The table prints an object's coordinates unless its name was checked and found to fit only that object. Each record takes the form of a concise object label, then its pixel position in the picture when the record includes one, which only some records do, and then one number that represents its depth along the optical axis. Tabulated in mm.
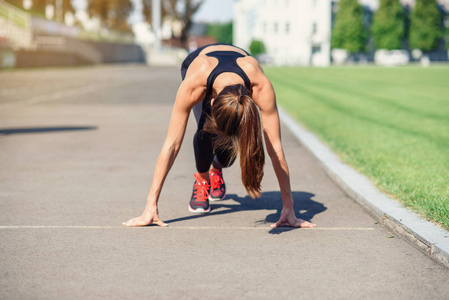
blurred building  84062
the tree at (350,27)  81875
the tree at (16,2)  67938
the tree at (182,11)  91000
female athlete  4039
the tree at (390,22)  83250
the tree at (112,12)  75938
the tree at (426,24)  83250
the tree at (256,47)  78312
